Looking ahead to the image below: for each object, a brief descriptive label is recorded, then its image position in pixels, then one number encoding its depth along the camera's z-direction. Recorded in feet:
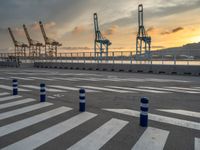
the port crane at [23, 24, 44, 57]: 437.17
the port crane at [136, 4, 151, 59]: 220.84
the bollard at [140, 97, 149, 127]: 18.46
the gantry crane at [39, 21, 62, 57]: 390.62
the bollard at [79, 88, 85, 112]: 23.65
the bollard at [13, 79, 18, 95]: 33.71
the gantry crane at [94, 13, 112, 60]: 233.37
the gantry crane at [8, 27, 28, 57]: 456.45
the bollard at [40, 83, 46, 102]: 28.32
